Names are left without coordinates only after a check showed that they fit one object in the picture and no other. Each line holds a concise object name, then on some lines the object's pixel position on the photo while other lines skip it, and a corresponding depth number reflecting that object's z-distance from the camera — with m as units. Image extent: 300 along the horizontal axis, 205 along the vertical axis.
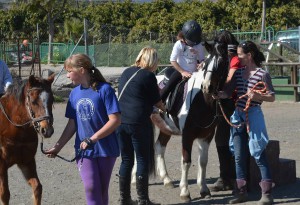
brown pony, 7.15
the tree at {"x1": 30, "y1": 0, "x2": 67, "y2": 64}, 38.91
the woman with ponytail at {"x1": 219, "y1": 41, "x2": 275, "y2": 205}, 8.49
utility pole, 32.69
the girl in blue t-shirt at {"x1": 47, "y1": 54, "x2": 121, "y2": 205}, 6.32
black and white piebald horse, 9.19
